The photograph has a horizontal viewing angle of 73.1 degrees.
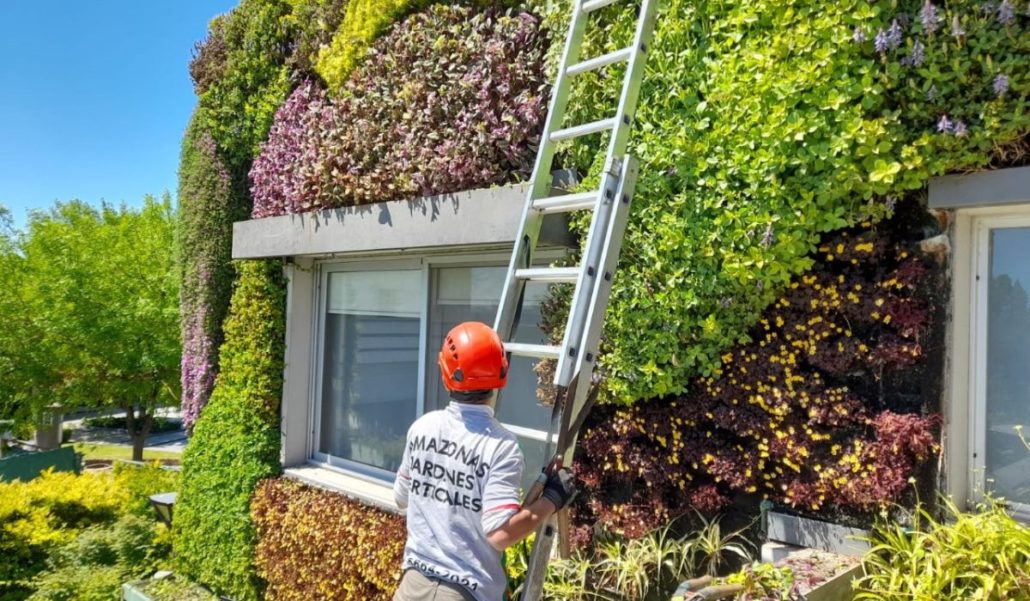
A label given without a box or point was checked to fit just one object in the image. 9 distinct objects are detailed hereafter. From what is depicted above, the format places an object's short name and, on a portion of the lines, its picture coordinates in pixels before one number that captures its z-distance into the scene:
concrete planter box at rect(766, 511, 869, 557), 3.00
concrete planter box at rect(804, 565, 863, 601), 2.55
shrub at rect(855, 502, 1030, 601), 2.40
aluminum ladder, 2.90
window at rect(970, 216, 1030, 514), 2.91
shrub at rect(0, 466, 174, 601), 6.98
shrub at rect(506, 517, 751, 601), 3.43
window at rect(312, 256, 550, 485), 4.66
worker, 2.48
